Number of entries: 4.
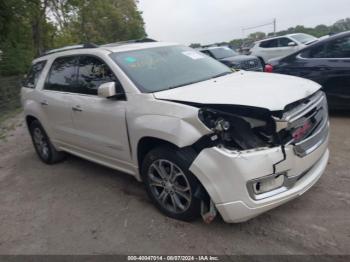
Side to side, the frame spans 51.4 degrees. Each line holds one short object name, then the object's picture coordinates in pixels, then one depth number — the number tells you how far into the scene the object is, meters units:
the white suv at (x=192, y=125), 3.04
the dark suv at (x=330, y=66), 6.17
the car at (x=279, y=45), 14.66
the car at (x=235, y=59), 11.98
